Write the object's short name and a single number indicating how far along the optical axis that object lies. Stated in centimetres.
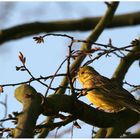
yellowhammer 1072
